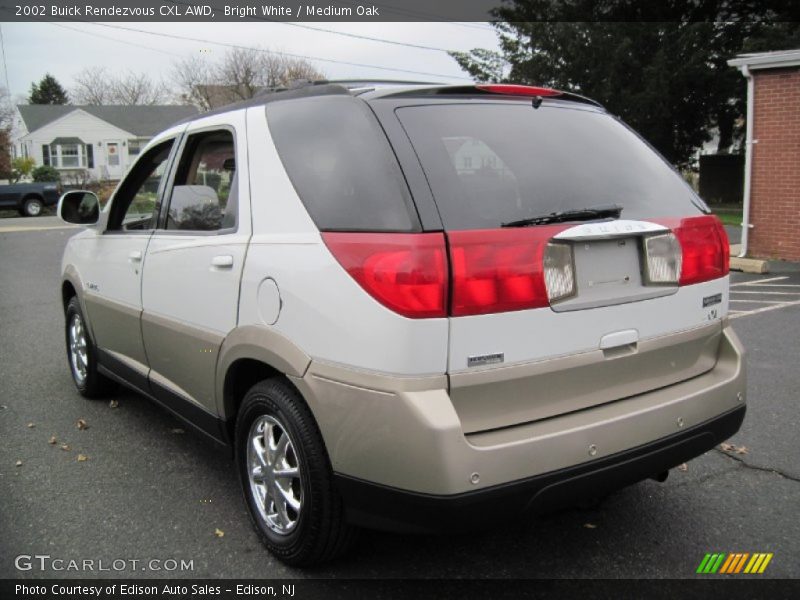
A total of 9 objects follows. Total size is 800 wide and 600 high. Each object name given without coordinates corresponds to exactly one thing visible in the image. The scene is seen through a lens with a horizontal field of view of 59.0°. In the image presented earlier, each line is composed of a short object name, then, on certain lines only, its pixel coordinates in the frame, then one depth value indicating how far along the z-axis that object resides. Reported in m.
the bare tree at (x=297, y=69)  54.31
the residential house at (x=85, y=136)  51.50
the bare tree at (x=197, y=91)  58.50
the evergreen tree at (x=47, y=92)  78.12
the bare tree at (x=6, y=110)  55.16
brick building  11.07
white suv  2.22
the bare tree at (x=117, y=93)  69.25
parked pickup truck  28.77
